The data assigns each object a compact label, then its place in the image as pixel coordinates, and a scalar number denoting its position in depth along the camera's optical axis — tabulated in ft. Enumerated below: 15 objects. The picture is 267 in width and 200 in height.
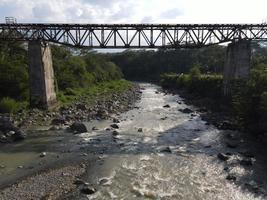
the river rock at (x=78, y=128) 70.09
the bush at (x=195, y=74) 152.63
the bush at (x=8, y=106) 80.13
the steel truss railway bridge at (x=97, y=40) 86.72
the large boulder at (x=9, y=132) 62.09
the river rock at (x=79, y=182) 42.73
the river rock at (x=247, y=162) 51.09
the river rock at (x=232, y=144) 60.62
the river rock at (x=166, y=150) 57.78
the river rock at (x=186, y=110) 99.37
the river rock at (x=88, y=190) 40.18
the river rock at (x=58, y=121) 76.69
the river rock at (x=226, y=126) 74.82
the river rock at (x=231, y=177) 45.14
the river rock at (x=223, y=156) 53.62
